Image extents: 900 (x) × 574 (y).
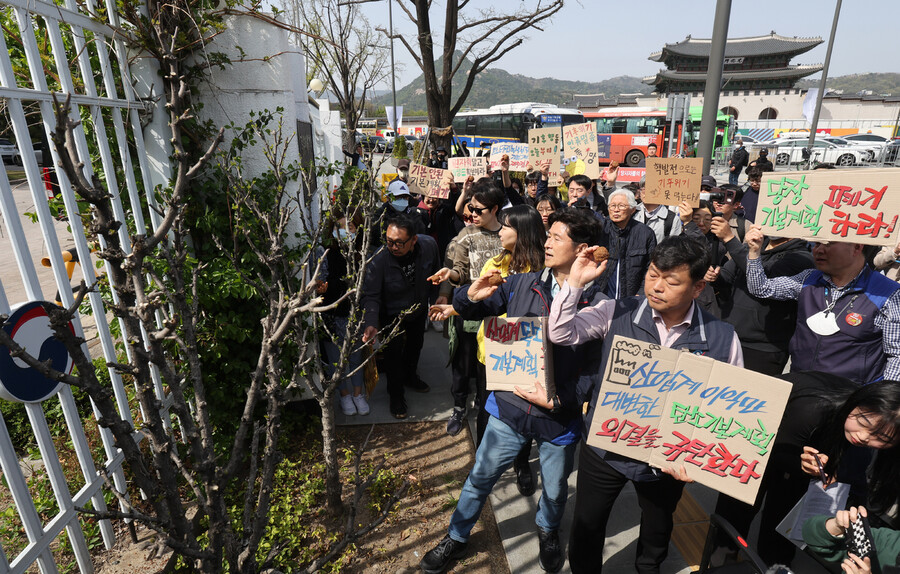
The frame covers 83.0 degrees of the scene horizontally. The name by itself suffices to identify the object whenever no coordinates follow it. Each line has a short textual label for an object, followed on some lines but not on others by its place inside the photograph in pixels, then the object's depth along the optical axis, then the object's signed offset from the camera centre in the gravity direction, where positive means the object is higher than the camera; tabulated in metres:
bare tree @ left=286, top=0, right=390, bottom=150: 17.43 +1.68
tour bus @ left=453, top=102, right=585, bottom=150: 23.38 -0.37
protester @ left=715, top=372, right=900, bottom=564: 1.77 -1.24
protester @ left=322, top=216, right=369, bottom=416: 3.98 -1.61
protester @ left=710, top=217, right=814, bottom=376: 3.15 -1.21
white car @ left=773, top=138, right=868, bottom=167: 21.53 -2.01
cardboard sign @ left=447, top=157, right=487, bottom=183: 6.68 -0.67
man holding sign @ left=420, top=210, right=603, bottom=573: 2.41 -1.38
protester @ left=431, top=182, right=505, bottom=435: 3.67 -1.03
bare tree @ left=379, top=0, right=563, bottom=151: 11.95 +1.50
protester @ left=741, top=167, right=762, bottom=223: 6.28 -1.05
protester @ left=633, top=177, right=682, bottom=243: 4.61 -0.96
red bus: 22.86 -1.02
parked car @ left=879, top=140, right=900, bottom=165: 21.38 -2.02
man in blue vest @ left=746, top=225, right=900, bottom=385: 2.46 -1.02
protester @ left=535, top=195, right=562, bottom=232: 4.88 -0.86
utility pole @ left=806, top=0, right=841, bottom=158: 16.69 +1.40
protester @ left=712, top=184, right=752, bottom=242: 4.15 -0.80
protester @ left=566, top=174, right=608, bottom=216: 5.28 -0.79
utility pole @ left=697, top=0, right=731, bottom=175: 6.01 +0.32
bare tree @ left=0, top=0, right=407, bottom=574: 1.22 -0.71
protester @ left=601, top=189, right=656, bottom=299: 4.18 -1.08
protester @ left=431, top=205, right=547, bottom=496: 2.96 -0.70
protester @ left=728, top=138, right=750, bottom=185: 15.45 -1.64
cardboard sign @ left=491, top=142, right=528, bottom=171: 6.98 -0.53
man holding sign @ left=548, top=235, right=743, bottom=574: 2.08 -0.92
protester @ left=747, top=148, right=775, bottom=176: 6.74 -0.89
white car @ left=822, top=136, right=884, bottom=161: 22.47 -1.84
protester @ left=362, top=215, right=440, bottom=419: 3.79 -1.28
